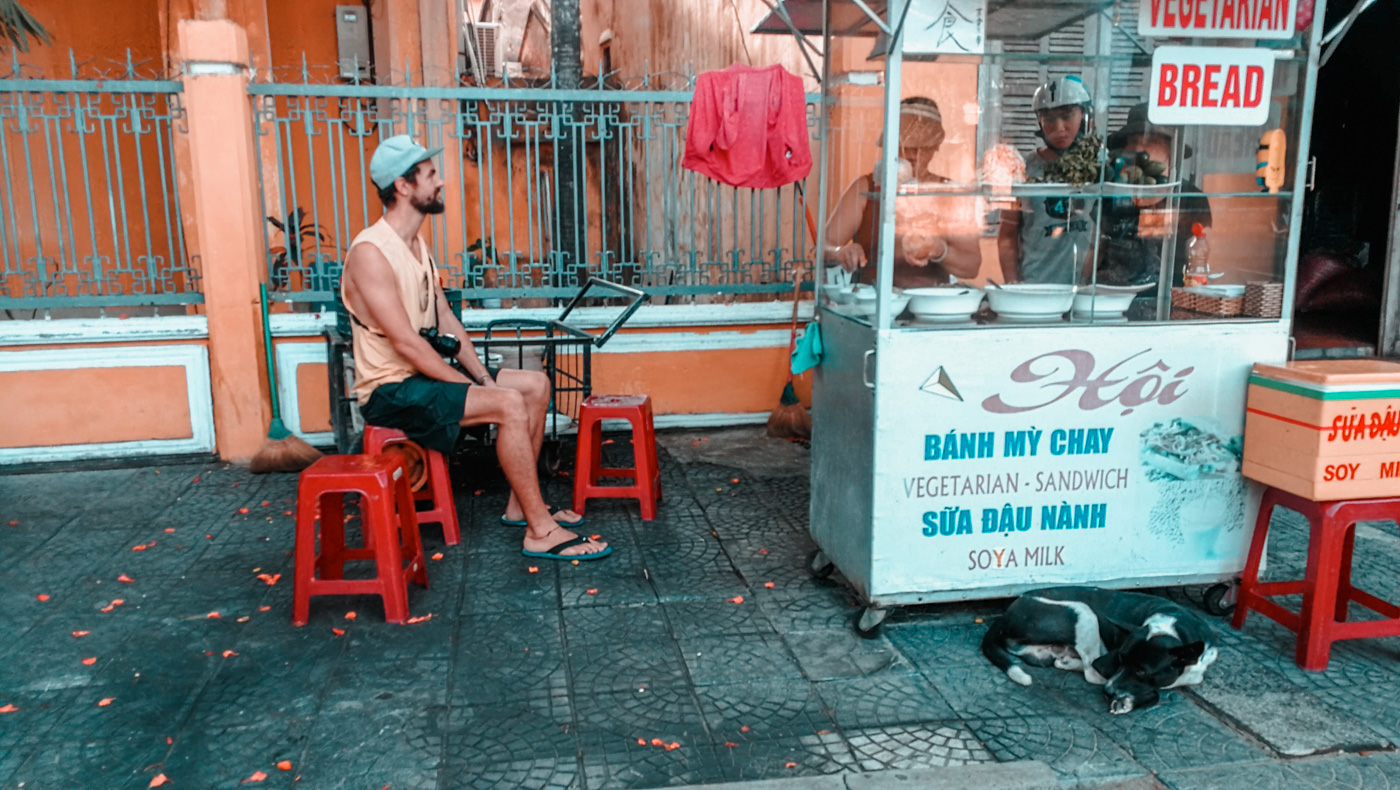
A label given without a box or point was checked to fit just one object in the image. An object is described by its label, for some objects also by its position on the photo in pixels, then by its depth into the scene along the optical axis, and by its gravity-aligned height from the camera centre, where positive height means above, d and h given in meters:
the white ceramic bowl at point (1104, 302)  3.80 -0.27
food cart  3.61 -0.31
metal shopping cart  5.32 -0.73
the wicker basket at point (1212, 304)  3.79 -0.29
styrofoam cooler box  3.33 -0.67
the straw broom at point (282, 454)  5.84 -1.27
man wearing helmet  3.79 +0.03
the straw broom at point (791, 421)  6.57 -1.23
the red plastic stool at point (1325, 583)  3.41 -1.18
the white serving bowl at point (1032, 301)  3.73 -0.26
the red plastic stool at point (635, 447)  4.99 -1.06
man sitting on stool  4.35 -0.56
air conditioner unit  13.37 +2.44
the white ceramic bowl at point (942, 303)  3.66 -0.27
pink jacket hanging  5.33 +0.53
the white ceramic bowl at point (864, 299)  3.80 -0.26
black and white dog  3.24 -1.35
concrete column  5.77 +0.07
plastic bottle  3.88 -0.12
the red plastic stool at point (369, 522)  3.79 -1.08
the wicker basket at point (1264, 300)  3.76 -0.27
